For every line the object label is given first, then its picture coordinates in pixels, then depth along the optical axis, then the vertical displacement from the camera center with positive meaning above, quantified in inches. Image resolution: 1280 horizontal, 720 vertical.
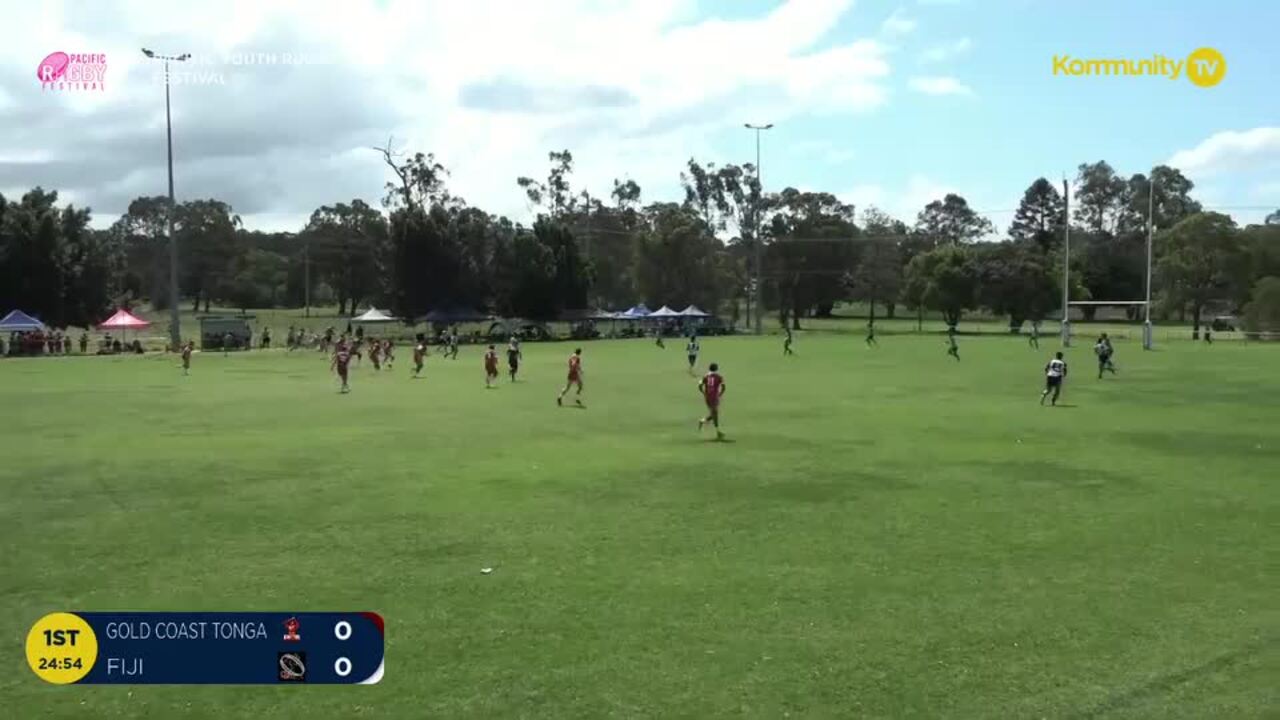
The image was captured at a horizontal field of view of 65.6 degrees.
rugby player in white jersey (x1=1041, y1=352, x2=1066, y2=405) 1054.4 -52.7
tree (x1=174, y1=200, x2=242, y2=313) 4640.8 +336.6
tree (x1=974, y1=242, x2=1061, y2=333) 3718.0 +137.7
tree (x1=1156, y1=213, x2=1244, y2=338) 3501.5 +232.8
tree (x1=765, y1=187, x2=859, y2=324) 4451.3 +293.3
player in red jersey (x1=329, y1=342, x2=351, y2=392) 1286.9 -51.7
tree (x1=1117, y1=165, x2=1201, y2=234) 5206.7 +670.7
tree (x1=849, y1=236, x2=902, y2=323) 4456.2 +230.6
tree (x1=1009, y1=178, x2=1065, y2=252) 5344.5 +612.1
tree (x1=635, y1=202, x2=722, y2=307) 4037.9 +241.0
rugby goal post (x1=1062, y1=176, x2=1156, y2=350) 2394.2 +76.4
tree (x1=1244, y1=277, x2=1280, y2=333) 2844.5 +52.8
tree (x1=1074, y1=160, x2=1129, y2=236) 5452.8 +715.8
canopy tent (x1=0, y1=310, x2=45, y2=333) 2442.2 -10.6
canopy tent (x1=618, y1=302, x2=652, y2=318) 3565.5 +39.7
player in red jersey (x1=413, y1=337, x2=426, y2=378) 1624.0 -59.9
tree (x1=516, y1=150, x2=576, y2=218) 4463.6 +614.5
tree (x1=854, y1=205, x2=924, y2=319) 4468.5 +338.9
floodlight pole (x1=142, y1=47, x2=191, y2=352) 2495.1 +87.0
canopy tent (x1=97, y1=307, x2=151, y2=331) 2583.7 -6.7
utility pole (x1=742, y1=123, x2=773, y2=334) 3563.0 +163.3
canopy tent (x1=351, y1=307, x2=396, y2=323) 3107.8 +10.1
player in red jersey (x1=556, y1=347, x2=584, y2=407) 1093.1 -54.7
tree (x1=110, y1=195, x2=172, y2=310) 4697.3 +362.8
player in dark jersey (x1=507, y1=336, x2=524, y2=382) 1472.7 -53.6
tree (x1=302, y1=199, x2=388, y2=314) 4313.5 +316.1
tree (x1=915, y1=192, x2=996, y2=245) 5428.2 +581.7
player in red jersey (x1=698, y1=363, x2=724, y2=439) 806.5 -54.2
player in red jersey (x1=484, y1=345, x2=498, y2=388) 1328.7 -57.7
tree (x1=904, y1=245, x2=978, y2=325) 3799.2 +160.8
